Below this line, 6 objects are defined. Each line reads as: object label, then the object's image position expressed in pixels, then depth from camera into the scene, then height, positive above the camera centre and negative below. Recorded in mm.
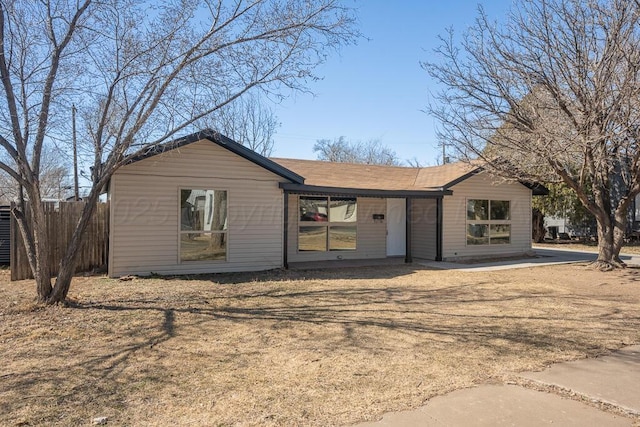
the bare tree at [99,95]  6930 +2072
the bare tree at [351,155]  44562 +7070
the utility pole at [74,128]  7820 +1666
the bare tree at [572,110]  9867 +2789
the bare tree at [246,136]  26928 +5722
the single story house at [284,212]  10461 +408
